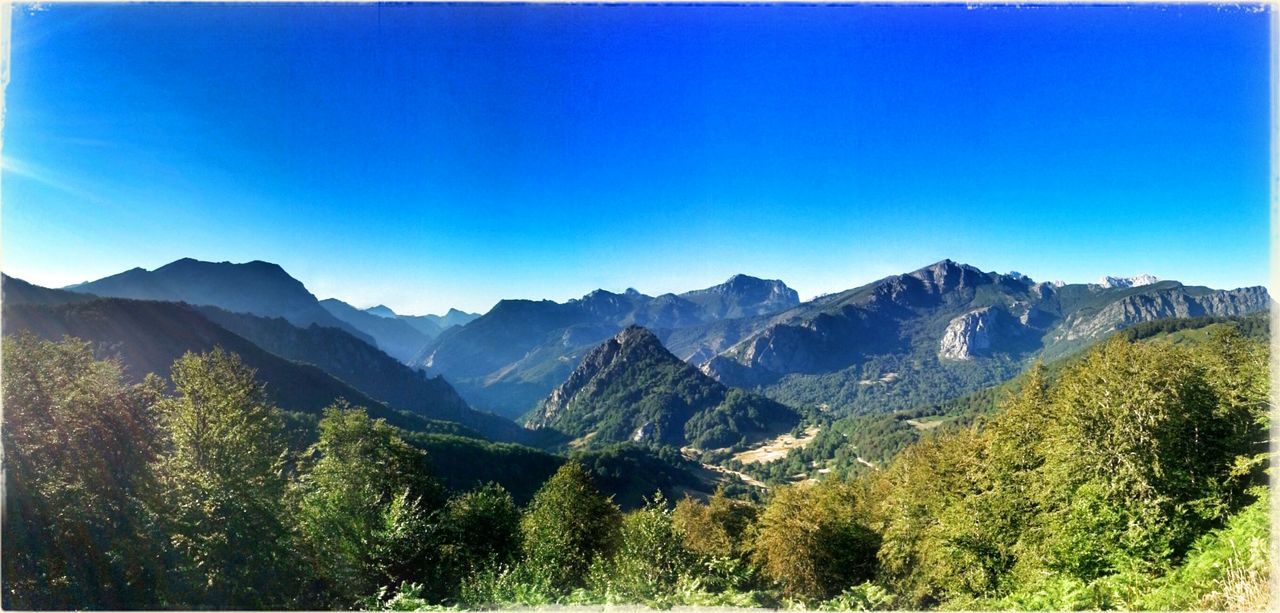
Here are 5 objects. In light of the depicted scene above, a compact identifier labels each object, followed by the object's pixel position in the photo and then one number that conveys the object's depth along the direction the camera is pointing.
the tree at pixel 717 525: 38.84
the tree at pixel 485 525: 26.72
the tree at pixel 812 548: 27.97
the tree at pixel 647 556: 16.92
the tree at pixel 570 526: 27.49
